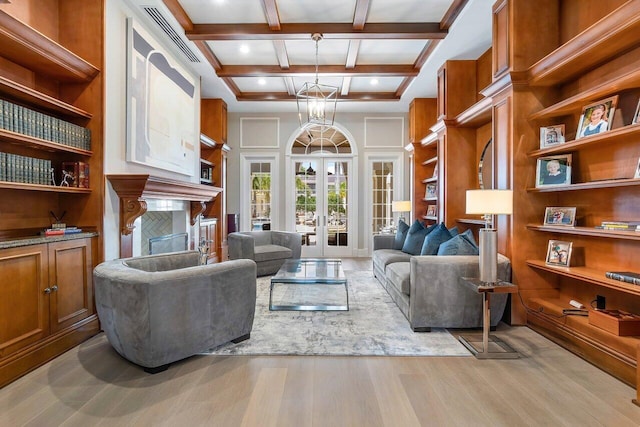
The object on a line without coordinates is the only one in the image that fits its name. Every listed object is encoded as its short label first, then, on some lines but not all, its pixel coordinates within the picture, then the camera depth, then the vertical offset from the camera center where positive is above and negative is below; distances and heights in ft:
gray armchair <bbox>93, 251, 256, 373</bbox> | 7.32 -2.25
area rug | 8.79 -3.64
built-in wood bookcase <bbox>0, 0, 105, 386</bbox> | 7.73 +0.75
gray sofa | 9.91 -2.52
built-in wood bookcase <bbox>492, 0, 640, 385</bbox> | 7.75 +1.45
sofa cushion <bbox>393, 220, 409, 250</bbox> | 16.84 -1.22
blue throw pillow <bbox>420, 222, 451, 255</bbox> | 12.32 -1.07
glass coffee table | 12.17 -3.51
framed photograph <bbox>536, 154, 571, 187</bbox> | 9.49 +1.19
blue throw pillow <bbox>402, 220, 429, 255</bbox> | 15.38 -1.28
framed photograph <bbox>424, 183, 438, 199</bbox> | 19.67 +1.22
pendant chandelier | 13.28 +4.17
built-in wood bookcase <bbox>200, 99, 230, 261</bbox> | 21.86 +4.07
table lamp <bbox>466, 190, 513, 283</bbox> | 8.79 -0.59
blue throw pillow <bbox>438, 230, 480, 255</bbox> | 10.96 -1.18
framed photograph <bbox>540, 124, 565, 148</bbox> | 9.73 +2.23
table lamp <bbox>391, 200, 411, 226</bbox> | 20.03 +0.32
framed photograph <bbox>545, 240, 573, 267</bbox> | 9.37 -1.22
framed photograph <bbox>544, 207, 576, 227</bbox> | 9.34 -0.15
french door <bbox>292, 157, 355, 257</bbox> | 24.73 +0.55
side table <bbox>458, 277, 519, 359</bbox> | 8.50 -3.42
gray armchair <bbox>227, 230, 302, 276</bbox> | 17.35 -2.00
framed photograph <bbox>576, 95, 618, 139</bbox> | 8.17 +2.39
